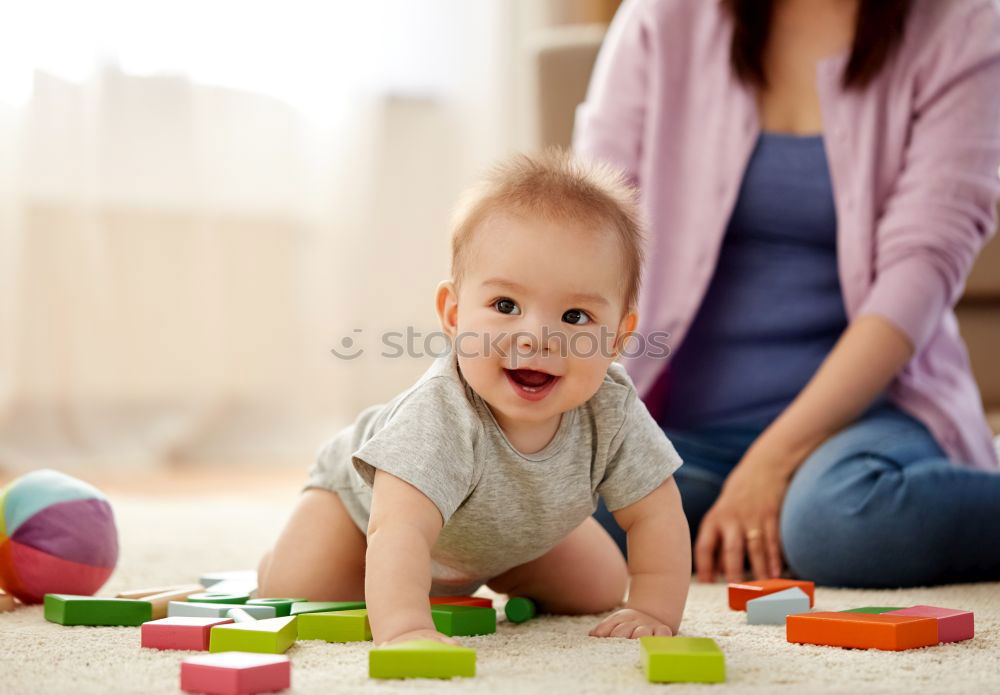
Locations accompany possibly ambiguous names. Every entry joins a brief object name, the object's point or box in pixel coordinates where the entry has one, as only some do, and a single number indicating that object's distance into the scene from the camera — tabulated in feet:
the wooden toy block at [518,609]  6.06
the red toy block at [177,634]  5.64
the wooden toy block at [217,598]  6.03
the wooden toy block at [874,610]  5.89
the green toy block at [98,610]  5.94
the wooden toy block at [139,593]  6.14
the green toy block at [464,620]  5.79
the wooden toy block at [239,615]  5.78
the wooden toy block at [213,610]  5.84
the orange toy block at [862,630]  5.65
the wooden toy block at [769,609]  6.02
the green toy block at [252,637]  5.52
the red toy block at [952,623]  5.75
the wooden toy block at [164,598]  6.04
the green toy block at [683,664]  5.38
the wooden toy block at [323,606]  5.87
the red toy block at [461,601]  5.93
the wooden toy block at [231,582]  6.30
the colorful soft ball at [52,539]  6.12
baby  5.71
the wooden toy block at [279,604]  5.86
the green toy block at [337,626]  5.76
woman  6.68
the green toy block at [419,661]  5.37
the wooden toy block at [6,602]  6.15
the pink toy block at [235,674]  5.25
